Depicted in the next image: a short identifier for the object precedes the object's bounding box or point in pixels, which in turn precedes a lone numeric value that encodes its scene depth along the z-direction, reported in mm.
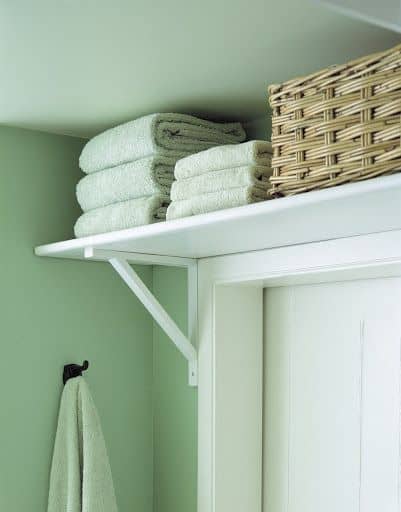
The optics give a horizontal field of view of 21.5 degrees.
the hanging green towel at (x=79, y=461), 2238
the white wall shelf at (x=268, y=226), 1618
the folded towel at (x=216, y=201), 1813
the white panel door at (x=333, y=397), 2048
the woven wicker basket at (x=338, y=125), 1580
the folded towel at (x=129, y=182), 2084
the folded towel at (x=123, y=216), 2073
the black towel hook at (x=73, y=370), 2335
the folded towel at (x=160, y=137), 2089
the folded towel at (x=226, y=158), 1820
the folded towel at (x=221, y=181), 1816
